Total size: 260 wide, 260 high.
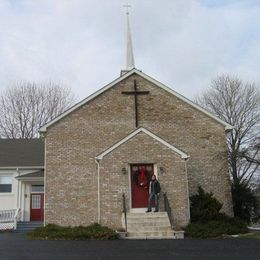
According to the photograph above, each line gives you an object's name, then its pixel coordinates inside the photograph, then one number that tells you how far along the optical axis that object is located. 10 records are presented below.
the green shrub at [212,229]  18.28
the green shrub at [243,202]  24.48
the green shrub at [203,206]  20.50
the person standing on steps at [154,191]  19.86
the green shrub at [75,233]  17.20
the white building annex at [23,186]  28.02
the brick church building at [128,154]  20.41
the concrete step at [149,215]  19.48
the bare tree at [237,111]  37.12
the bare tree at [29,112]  43.16
